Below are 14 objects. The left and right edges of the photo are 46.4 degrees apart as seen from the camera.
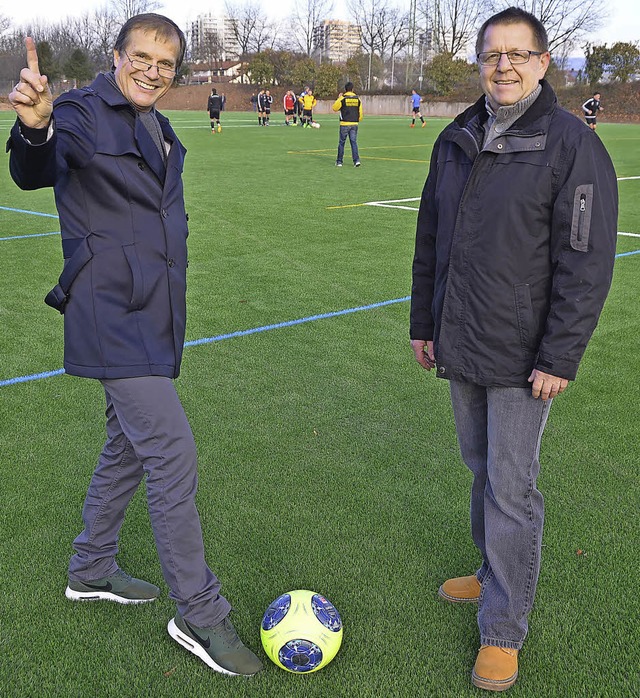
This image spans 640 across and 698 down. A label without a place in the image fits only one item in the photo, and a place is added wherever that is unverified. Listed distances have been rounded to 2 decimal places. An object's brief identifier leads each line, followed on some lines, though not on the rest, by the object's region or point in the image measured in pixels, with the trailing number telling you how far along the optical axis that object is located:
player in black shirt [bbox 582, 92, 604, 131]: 32.12
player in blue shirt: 40.61
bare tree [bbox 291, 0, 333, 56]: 100.25
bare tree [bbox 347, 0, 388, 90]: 94.94
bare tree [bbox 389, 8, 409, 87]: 95.12
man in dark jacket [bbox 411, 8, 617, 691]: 2.28
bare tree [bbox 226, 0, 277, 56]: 101.44
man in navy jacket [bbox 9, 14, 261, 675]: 2.34
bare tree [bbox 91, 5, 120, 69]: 88.50
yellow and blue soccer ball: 2.60
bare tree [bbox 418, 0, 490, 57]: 85.12
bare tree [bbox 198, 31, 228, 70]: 105.50
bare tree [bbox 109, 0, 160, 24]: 87.27
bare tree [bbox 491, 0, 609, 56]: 76.06
